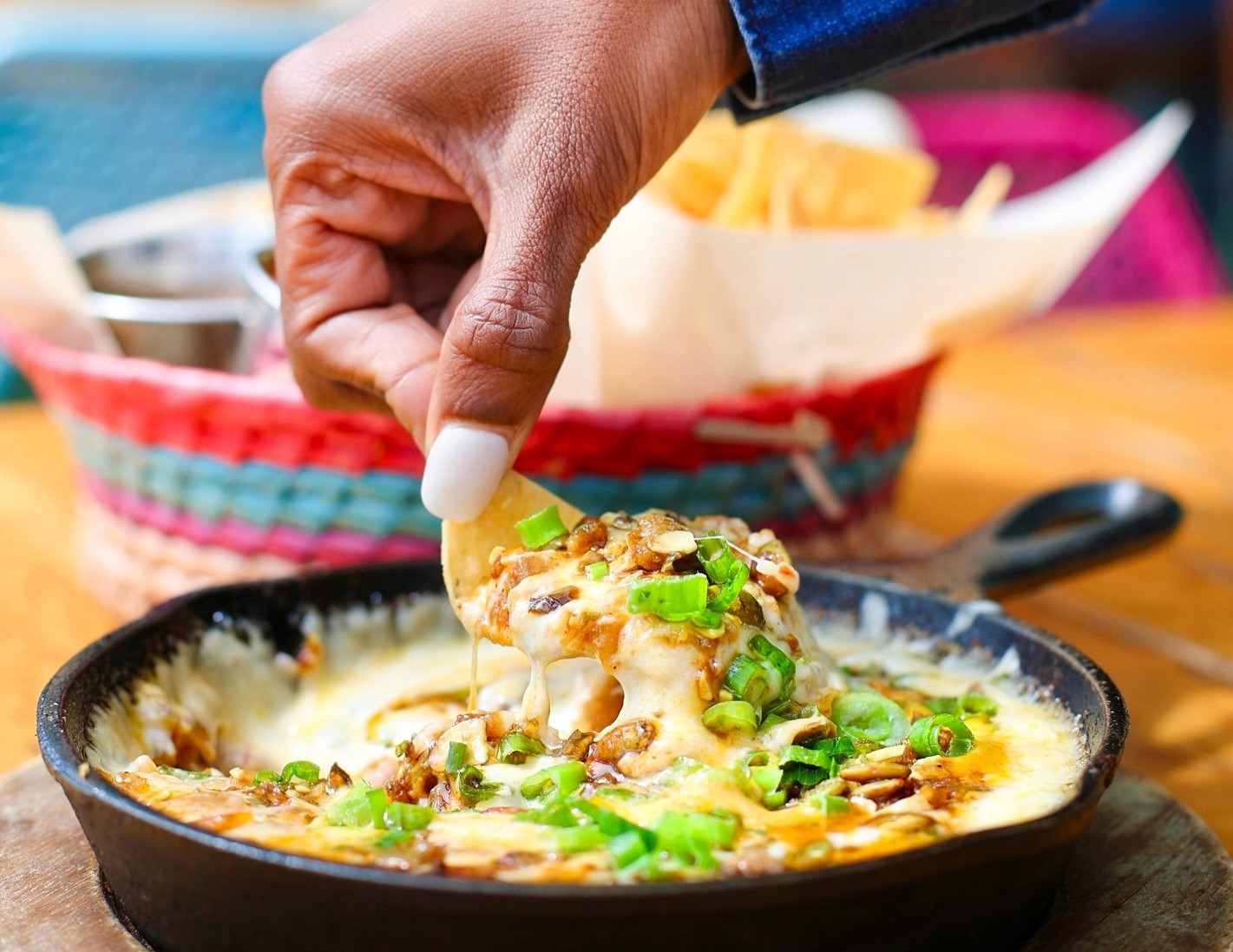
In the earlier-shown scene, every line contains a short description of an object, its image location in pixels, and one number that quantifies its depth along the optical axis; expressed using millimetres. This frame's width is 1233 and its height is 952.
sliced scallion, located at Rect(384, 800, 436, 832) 341
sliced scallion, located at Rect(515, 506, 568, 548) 390
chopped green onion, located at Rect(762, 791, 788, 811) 350
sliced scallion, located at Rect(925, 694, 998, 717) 392
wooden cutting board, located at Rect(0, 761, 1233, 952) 355
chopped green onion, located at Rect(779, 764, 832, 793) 358
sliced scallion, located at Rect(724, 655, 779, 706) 367
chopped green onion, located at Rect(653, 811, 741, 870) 328
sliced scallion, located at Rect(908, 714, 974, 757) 368
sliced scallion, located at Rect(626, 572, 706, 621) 366
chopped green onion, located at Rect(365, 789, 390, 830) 344
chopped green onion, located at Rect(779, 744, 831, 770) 358
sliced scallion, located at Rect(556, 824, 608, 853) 330
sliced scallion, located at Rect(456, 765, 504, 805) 358
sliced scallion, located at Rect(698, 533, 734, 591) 375
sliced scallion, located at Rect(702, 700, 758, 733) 362
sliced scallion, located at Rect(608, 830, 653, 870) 326
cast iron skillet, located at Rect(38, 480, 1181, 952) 310
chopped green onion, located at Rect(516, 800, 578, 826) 338
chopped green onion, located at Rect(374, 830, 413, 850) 334
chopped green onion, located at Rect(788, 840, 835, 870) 331
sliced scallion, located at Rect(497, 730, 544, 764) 367
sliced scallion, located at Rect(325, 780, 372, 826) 346
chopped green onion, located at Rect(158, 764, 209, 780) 371
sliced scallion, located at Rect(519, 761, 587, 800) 355
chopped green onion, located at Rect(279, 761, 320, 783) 380
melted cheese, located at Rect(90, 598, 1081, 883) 334
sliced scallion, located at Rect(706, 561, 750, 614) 370
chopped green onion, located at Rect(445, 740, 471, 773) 369
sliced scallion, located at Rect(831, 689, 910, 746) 380
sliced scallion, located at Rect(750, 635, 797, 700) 374
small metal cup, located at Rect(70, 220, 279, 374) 556
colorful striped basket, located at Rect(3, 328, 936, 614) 485
